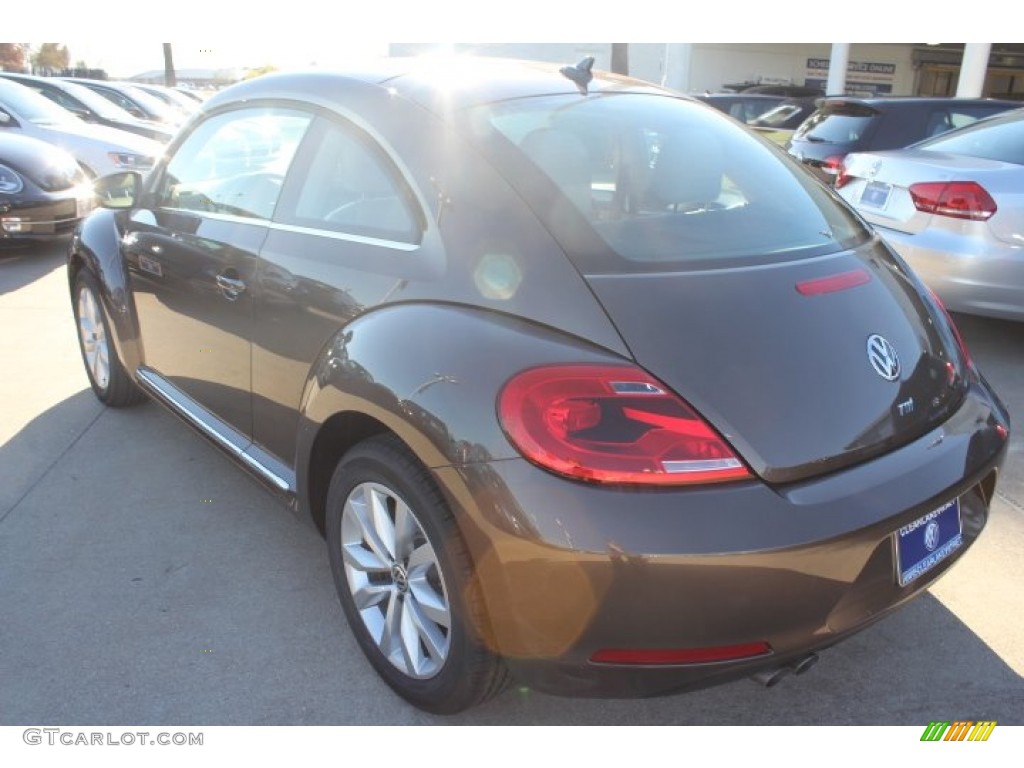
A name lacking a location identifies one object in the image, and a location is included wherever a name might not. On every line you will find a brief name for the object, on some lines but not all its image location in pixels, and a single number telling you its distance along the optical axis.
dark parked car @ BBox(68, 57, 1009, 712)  1.70
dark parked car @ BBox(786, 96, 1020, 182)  7.36
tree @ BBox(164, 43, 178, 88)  28.62
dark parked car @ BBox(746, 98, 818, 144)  12.08
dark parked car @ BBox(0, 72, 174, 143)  11.47
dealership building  32.09
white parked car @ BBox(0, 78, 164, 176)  9.17
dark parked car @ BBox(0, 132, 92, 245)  7.39
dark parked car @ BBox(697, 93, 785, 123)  13.31
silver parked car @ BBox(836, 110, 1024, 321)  4.53
